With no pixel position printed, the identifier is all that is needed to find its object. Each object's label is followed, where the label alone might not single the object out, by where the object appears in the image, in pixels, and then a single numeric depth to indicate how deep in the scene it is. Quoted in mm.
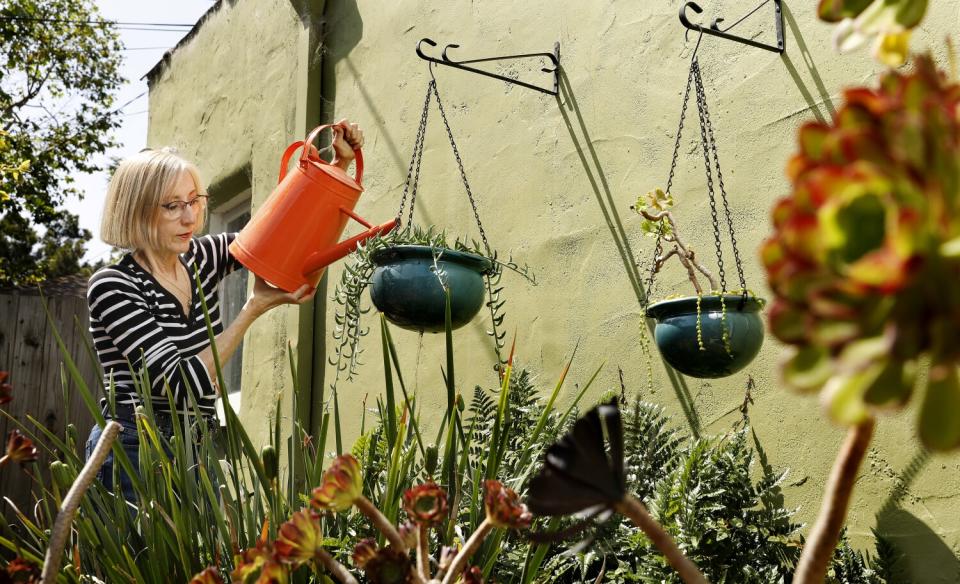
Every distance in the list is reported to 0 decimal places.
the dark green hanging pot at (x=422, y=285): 1887
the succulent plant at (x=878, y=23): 290
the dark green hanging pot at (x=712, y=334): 1609
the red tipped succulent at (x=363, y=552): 453
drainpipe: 3566
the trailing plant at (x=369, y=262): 1934
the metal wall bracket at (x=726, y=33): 1861
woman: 1823
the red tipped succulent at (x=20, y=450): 605
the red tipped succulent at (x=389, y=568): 427
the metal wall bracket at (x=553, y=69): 2563
